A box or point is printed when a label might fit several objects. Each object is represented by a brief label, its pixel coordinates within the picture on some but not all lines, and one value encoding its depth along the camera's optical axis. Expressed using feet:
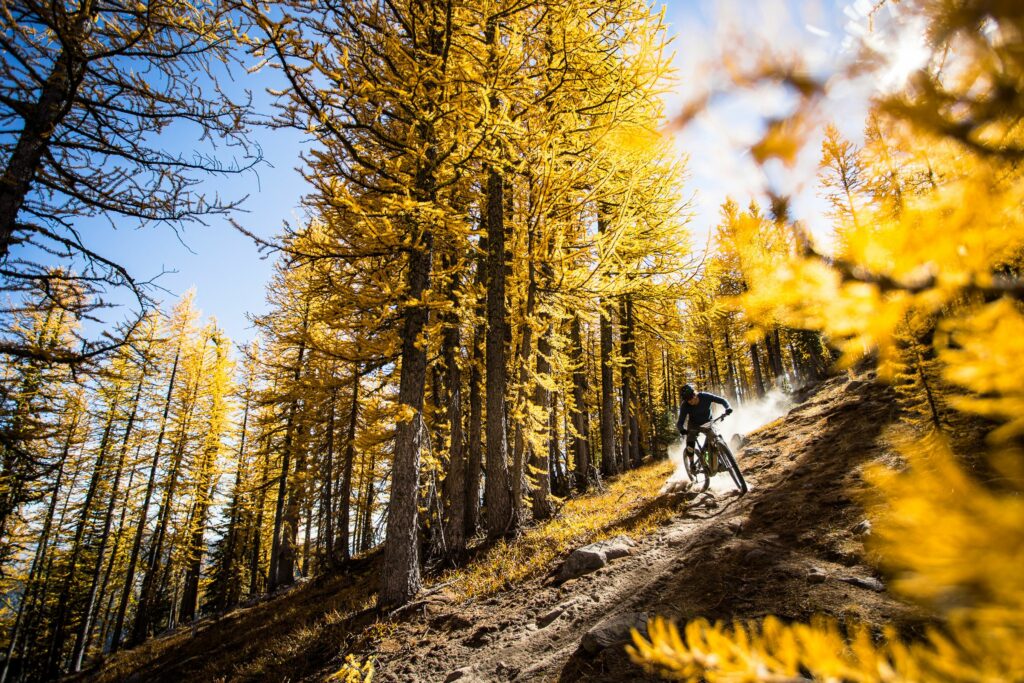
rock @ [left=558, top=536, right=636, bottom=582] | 15.42
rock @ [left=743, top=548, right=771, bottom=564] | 11.54
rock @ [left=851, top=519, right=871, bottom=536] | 10.95
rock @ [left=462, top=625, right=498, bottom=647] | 13.78
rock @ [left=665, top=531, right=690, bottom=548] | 15.06
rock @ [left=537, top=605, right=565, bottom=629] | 13.25
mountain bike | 18.63
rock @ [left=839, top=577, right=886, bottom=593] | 9.16
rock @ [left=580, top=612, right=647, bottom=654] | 9.94
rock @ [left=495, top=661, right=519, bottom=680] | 11.12
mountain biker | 20.89
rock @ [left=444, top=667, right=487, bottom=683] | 11.53
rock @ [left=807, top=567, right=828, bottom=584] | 9.86
